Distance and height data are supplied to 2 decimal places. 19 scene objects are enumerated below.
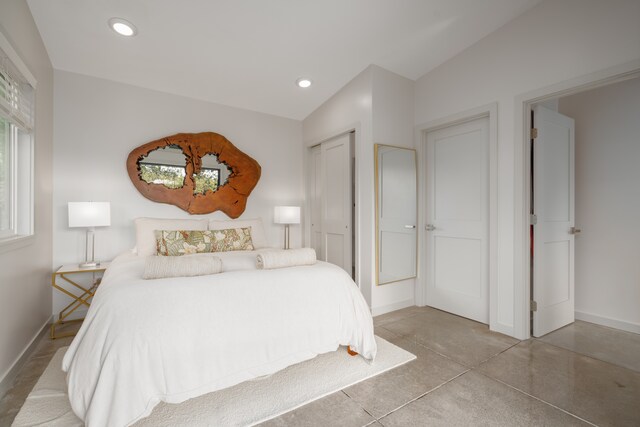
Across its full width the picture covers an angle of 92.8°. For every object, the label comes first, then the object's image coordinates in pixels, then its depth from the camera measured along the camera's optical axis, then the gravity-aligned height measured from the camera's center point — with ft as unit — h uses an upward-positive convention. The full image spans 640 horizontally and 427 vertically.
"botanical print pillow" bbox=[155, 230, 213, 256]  9.47 -0.91
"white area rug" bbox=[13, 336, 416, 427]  5.26 -3.57
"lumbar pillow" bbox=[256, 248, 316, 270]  7.11 -1.09
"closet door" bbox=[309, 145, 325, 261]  13.62 +0.73
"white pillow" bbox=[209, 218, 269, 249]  11.22 -0.47
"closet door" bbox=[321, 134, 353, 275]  11.98 +0.47
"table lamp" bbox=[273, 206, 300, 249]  12.59 -0.07
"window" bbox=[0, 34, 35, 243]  6.45 +1.62
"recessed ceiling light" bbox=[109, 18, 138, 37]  7.81 +4.91
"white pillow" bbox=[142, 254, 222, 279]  6.01 -1.08
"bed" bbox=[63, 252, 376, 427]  4.68 -2.19
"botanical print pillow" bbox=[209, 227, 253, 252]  10.30 -0.92
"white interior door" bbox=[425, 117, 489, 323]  10.01 -0.22
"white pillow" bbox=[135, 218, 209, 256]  9.63 -0.46
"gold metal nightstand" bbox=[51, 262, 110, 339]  8.70 -2.46
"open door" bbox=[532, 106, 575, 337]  8.79 -0.24
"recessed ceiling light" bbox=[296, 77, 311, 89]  11.18 +4.88
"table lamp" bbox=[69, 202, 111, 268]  8.95 -0.04
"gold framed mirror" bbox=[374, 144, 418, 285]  10.68 +0.01
